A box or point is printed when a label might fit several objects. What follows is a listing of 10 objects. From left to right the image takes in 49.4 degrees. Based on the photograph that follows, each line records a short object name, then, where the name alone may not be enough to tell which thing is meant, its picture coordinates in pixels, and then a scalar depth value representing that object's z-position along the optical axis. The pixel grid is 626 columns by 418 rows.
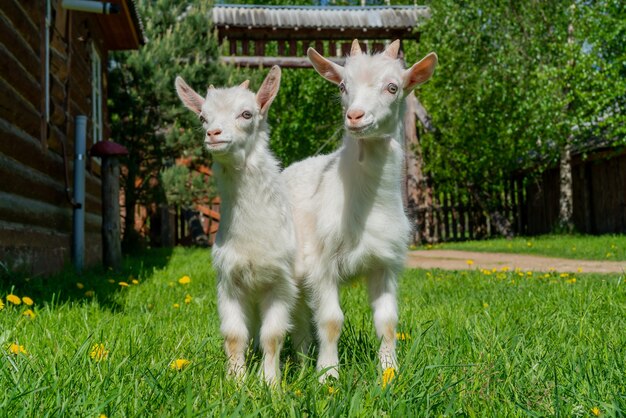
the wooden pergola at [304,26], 14.92
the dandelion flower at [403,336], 3.59
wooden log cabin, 5.86
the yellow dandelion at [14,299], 3.75
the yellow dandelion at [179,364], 2.68
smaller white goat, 3.01
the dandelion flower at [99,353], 2.73
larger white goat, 3.13
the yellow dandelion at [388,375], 2.62
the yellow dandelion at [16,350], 2.74
